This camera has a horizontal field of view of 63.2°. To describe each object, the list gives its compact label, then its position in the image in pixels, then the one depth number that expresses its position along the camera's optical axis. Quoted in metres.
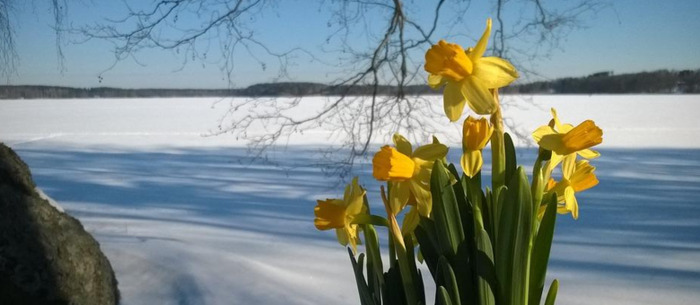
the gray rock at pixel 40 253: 1.31
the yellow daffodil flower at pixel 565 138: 0.48
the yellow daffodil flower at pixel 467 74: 0.49
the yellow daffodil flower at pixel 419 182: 0.52
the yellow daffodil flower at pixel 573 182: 0.53
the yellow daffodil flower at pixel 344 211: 0.54
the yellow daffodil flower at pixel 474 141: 0.49
